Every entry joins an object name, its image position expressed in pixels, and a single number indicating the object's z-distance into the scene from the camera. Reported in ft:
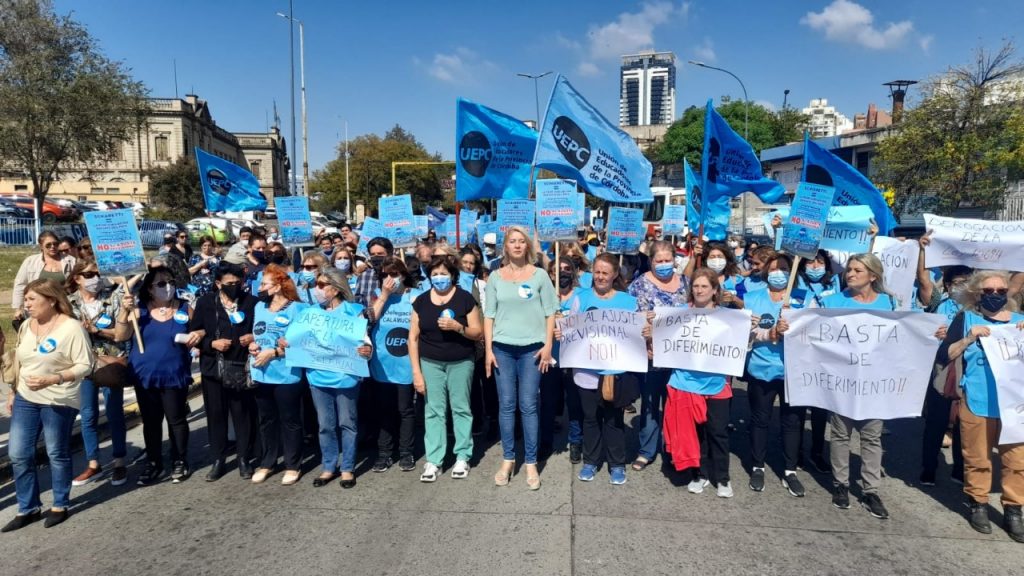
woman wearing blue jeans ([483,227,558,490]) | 16.61
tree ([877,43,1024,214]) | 61.67
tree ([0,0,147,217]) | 76.48
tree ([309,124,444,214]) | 179.32
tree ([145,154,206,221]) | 161.17
